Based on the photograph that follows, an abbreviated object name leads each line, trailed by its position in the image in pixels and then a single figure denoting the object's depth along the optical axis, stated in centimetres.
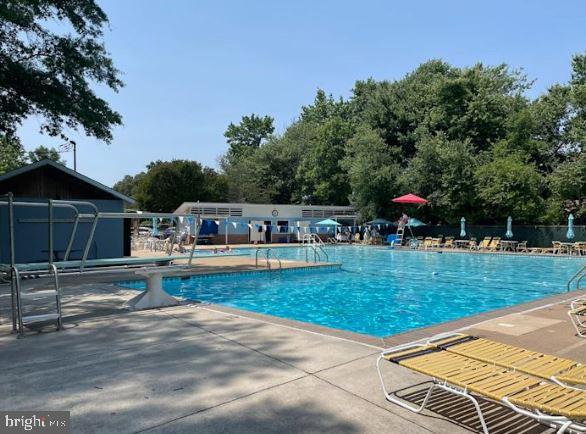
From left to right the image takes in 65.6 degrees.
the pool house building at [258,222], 3400
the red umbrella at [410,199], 2836
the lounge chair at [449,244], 2853
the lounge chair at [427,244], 2886
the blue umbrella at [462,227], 2803
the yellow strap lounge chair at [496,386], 270
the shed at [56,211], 1467
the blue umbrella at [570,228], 2414
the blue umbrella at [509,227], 2620
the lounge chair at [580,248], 2355
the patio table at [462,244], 2891
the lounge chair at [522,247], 2609
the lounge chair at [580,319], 603
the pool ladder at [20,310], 593
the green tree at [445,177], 2905
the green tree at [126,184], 8756
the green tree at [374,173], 3269
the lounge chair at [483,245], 2728
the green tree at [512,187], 2636
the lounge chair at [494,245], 2686
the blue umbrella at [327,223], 3386
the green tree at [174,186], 4756
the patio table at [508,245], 2681
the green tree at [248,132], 6931
